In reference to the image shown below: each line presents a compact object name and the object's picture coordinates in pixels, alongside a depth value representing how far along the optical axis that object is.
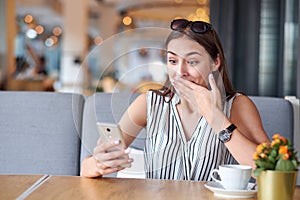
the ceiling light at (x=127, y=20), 16.61
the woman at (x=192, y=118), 1.71
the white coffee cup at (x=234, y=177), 1.51
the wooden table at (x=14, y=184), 1.48
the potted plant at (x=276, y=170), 1.29
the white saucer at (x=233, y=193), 1.49
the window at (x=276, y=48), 3.72
